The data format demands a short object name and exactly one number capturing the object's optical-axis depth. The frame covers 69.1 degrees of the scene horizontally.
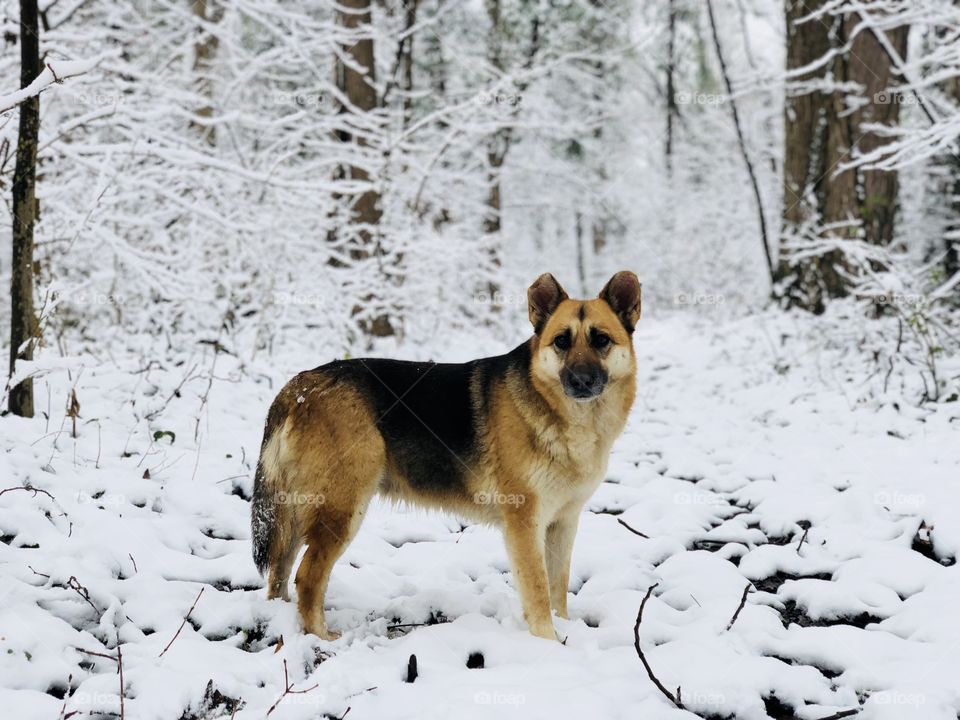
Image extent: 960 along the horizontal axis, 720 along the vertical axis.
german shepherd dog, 3.61
